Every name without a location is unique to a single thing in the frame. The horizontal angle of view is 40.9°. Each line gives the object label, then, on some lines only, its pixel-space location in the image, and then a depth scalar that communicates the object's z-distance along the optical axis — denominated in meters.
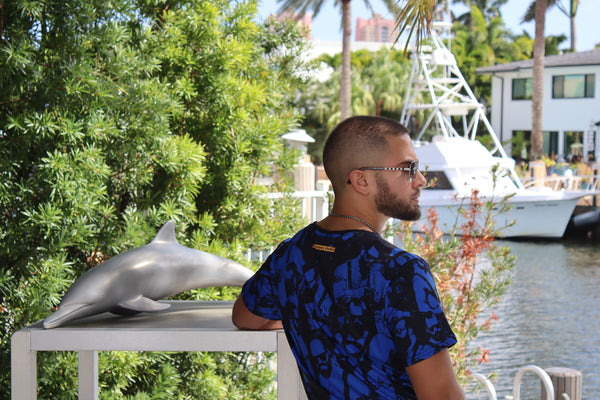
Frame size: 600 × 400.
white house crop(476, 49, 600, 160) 33.56
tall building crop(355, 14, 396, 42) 190.62
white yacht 21.41
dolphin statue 2.21
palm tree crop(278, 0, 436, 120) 29.46
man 1.57
